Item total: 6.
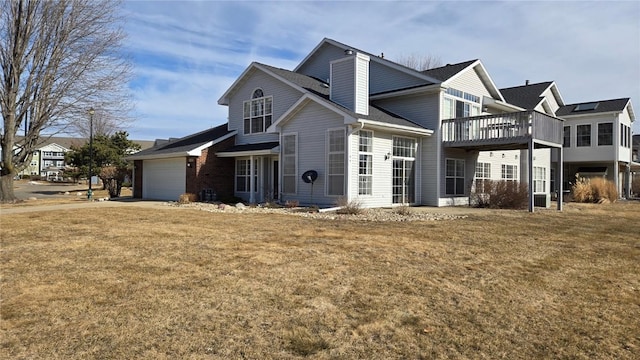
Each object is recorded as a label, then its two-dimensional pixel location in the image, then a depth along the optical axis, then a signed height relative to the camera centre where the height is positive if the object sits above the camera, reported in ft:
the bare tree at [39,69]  67.72 +17.02
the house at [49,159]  287.01 +14.42
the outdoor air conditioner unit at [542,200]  65.30 -2.00
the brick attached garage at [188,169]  69.87 +2.15
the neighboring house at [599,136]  96.68 +10.83
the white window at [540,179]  89.81 +1.42
